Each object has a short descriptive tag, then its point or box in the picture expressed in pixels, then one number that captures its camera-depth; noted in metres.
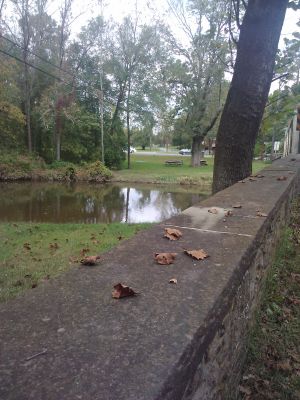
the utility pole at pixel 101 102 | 29.73
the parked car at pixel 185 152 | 67.97
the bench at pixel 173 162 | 37.61
